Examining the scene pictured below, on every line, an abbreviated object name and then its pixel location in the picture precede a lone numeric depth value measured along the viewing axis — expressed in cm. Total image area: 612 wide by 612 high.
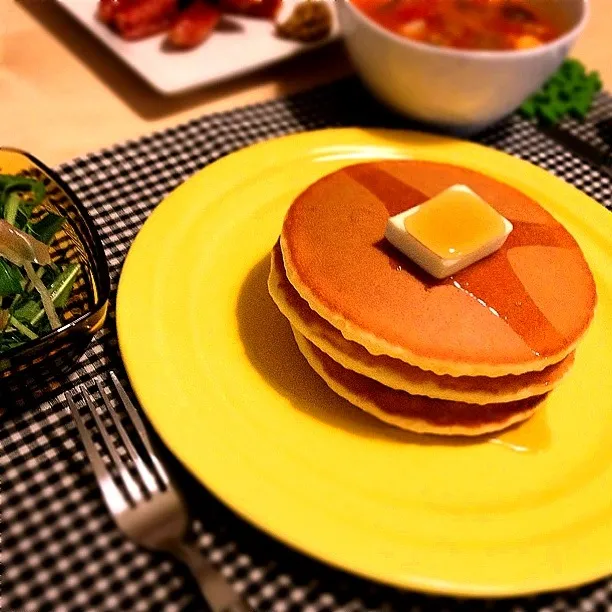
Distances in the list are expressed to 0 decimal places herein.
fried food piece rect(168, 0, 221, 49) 52
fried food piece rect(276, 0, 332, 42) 54
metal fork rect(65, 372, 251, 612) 31
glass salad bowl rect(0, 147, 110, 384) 34
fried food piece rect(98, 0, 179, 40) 51
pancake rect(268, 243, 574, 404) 34
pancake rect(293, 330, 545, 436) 35
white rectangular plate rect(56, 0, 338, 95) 51
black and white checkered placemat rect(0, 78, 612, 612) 32
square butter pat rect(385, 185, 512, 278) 35
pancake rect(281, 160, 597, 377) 34
